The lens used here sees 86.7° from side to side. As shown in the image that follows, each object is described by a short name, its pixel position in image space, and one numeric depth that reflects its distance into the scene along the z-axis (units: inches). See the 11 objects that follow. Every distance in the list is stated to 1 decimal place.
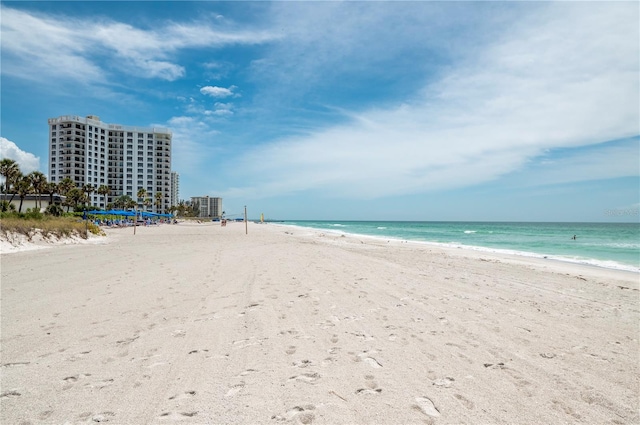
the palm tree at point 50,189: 2215.1
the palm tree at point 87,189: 2955.2
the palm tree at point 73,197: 2566.4
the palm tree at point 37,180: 1878.1
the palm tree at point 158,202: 3961.6
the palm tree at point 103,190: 3149.6
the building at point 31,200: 2118.4
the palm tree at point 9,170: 1677.7
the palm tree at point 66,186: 2689.5
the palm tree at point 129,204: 3735.2
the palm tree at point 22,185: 1761.8
